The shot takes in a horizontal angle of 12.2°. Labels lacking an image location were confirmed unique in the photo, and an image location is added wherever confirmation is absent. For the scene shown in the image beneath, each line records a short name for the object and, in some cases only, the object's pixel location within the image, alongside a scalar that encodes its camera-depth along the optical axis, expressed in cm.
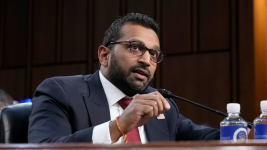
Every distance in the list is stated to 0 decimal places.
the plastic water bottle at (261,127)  263
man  276
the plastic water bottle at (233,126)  259
